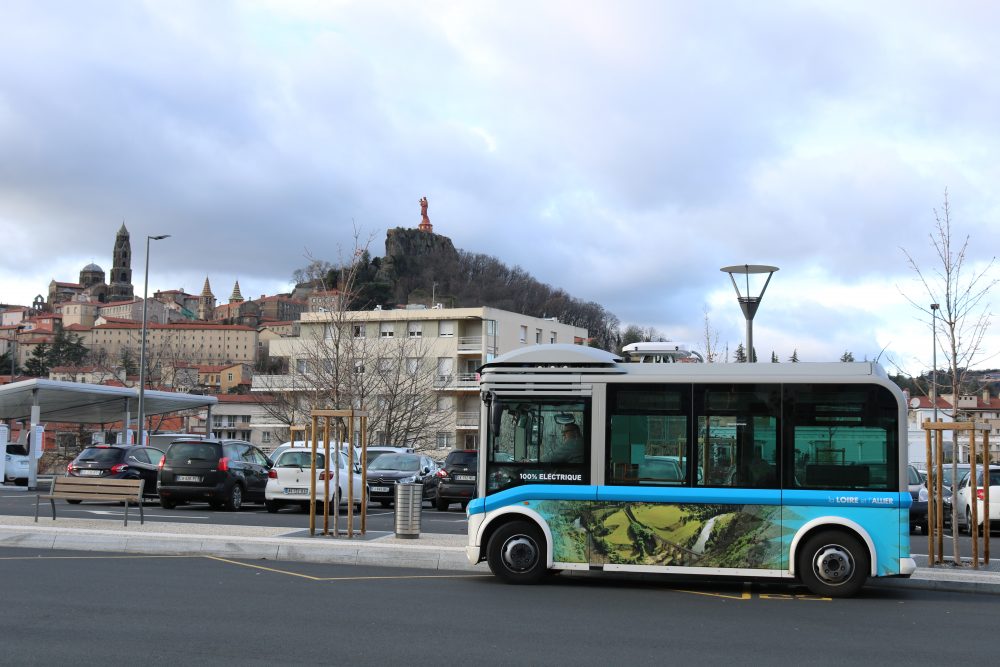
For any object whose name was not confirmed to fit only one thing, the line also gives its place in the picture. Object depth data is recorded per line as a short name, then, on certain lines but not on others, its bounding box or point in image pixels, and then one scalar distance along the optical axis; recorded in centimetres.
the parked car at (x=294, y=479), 2403
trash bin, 1636
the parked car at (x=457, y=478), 2698
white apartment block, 7519
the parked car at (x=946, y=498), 2312
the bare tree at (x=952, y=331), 2589
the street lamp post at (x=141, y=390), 3750
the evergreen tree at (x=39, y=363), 13588
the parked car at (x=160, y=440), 3884
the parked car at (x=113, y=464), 2588
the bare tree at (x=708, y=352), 4032
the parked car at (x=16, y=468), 3931
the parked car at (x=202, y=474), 2448
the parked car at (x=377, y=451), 2888
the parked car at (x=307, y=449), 2532
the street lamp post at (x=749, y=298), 1770
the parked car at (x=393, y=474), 2759
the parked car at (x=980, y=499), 2189
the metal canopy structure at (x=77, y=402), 3409
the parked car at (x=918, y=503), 2303
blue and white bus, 1221
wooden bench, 1745
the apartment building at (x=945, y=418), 4149
